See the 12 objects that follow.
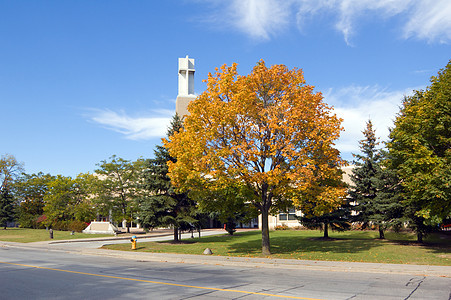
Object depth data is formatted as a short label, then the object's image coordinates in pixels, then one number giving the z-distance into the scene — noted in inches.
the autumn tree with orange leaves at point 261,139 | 738.8
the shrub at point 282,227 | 1836.9
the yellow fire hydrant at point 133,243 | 976.4
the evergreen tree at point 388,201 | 978.7
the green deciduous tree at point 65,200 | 2064.5
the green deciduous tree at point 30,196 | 2421.3
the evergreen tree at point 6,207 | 2386.8
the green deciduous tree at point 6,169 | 2574.1
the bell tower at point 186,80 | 3516.2
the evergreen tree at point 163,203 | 1096.8
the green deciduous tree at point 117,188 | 1813.5
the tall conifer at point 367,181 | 1120.8
